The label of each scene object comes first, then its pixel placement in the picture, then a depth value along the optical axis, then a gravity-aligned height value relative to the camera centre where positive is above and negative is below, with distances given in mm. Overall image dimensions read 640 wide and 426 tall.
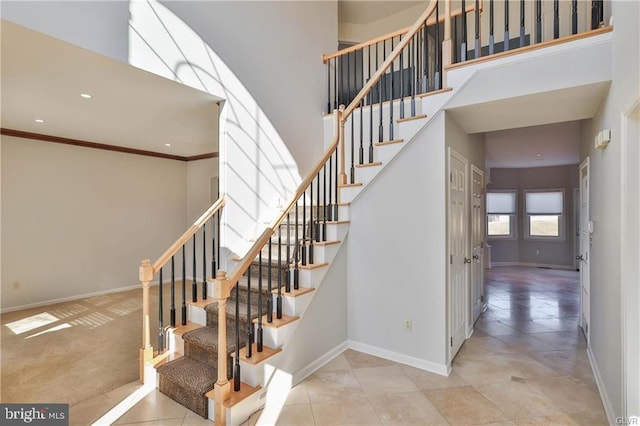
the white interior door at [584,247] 3484 -337
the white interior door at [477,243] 4124 -351
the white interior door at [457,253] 3082 -369
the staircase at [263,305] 2268 -770
